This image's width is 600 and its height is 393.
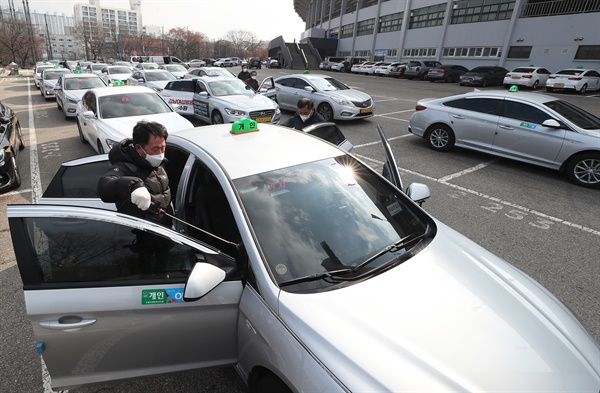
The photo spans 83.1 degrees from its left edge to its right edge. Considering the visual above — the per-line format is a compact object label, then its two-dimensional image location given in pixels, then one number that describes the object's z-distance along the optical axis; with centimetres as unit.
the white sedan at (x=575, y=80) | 2168
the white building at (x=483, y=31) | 2617
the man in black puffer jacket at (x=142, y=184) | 196
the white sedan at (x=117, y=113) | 656
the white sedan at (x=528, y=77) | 2356
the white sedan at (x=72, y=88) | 1139
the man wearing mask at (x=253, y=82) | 1272
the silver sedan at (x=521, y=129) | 626
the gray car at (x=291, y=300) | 154
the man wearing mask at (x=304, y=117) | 513
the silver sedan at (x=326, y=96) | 1091
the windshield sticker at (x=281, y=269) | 190
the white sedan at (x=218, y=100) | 956
